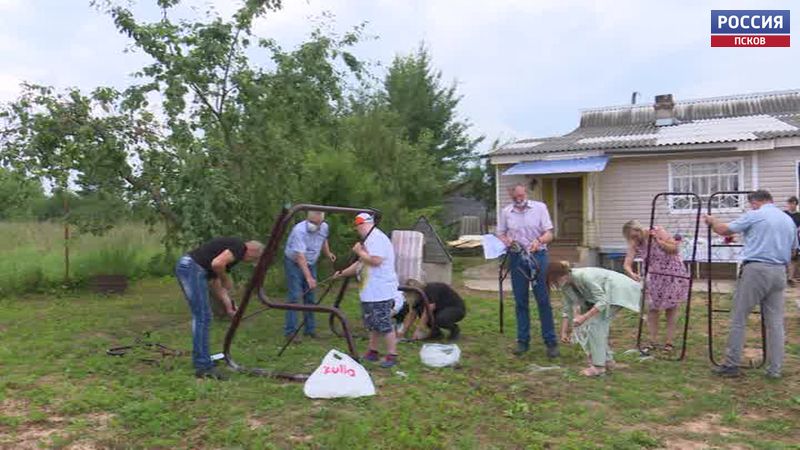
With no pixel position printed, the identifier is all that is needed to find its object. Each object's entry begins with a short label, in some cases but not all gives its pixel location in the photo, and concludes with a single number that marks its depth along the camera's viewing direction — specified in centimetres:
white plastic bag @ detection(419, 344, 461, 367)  581
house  1313
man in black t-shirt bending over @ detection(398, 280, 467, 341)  706
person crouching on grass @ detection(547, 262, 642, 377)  537
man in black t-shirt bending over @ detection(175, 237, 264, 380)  546
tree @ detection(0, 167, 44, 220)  843
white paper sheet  680
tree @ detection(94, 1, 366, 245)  788
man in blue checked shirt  693
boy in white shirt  561
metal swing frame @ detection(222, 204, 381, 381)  527
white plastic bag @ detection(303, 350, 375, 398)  479
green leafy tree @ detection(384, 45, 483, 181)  2456
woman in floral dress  612
